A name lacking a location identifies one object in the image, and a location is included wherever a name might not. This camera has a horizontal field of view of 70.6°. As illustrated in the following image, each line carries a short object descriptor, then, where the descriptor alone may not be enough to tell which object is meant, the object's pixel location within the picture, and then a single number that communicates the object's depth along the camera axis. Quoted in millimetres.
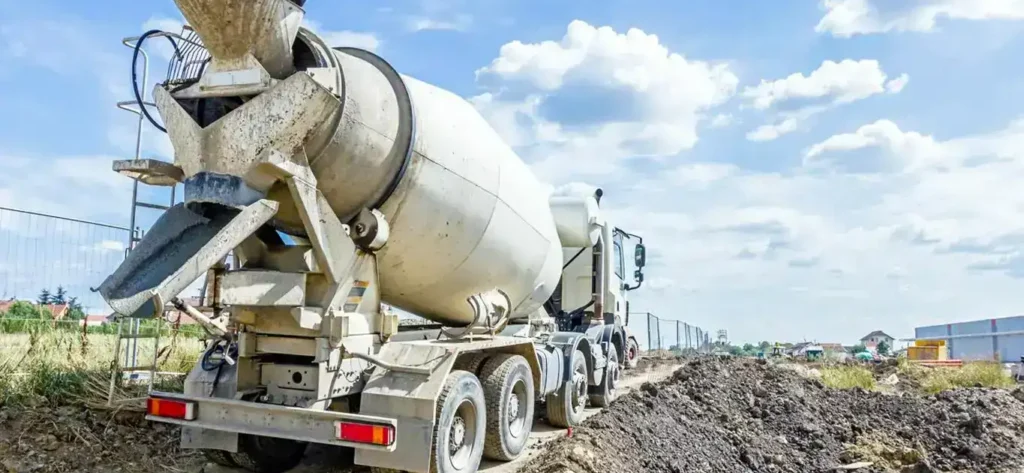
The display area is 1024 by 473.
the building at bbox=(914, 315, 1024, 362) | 31031
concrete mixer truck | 4945
